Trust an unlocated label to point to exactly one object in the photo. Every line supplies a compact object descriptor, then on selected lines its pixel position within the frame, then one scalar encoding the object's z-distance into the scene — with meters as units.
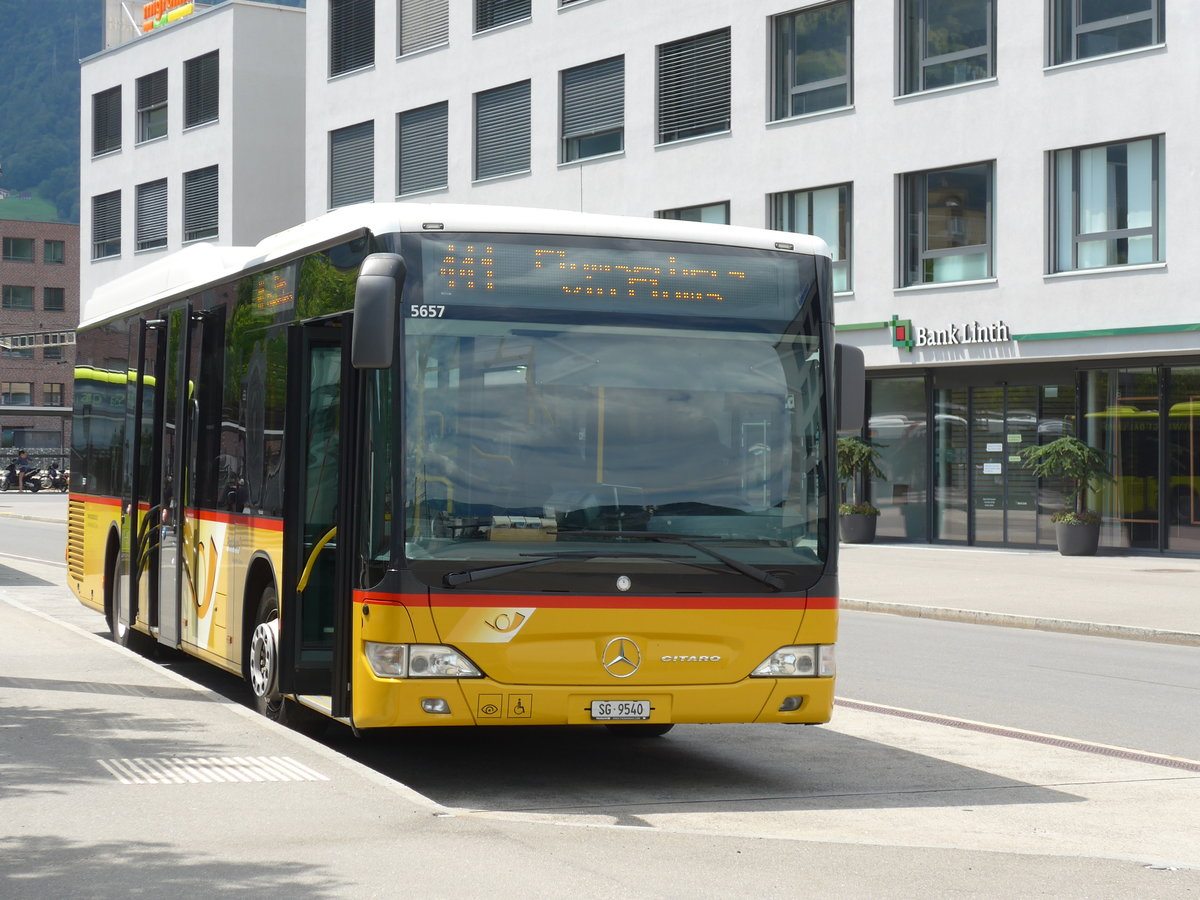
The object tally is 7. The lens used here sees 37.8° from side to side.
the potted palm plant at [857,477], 33.28
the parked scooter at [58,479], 73.88
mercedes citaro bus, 8.34
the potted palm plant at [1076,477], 29.30
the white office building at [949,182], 28.81
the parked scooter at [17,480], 72.25
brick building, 116.00
